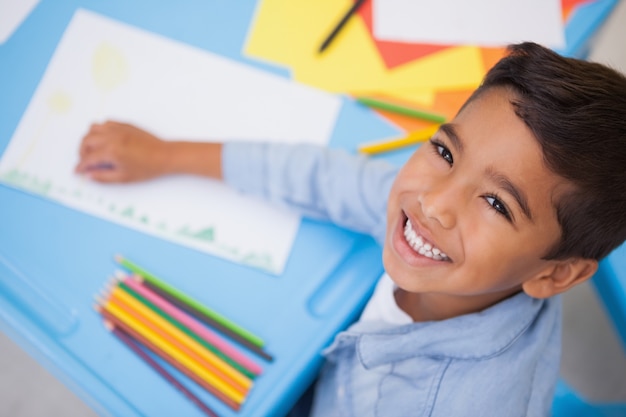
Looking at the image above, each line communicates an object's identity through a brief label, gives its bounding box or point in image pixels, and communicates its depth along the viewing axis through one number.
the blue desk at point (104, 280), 0.50
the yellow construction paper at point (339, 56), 0.66
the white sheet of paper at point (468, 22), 0.71
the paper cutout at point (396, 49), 0.69
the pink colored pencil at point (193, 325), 0.52
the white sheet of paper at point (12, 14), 0.62
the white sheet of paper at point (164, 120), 0.57
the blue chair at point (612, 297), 0.52
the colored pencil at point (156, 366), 0.50
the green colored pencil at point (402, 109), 0.65
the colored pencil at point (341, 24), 0.68
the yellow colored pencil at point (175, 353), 0.51
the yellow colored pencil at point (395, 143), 0.63
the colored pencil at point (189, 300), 0.53
